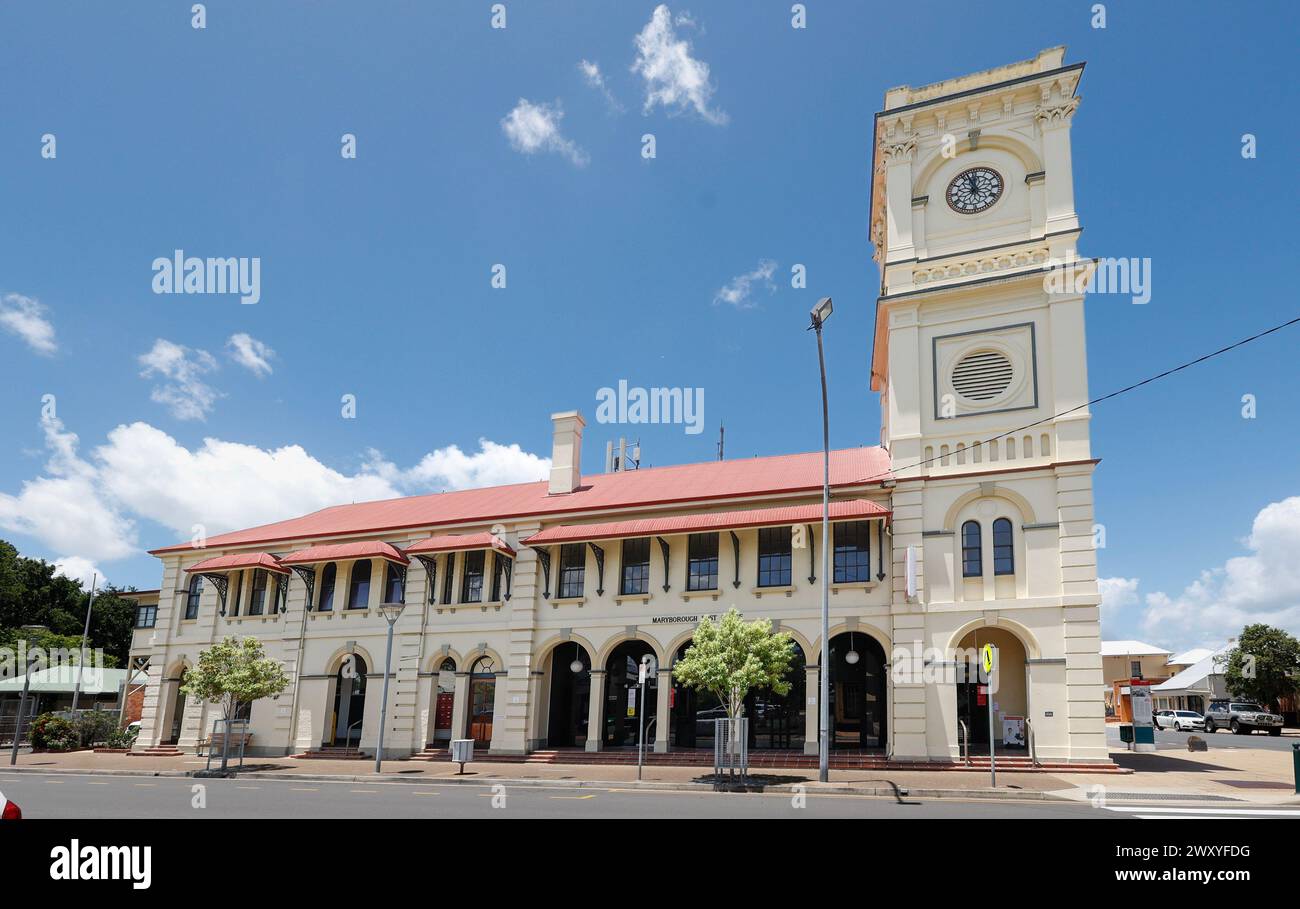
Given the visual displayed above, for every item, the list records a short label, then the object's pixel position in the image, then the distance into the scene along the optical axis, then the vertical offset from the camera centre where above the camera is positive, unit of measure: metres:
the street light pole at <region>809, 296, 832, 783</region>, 19.63 +0.69
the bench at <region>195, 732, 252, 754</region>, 32.16 -3.83
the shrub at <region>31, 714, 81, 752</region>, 34.44 -3.99
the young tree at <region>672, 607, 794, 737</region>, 22.11 -0.16
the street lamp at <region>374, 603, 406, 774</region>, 25.83 +0.87
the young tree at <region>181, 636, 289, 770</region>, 27.80 -1.22
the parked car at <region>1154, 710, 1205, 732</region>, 53.22 -3.13
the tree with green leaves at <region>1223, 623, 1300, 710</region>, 54.25 +0.40
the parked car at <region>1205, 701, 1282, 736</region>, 47.03 -2.48
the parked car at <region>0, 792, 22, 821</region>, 6.56 -1.35
